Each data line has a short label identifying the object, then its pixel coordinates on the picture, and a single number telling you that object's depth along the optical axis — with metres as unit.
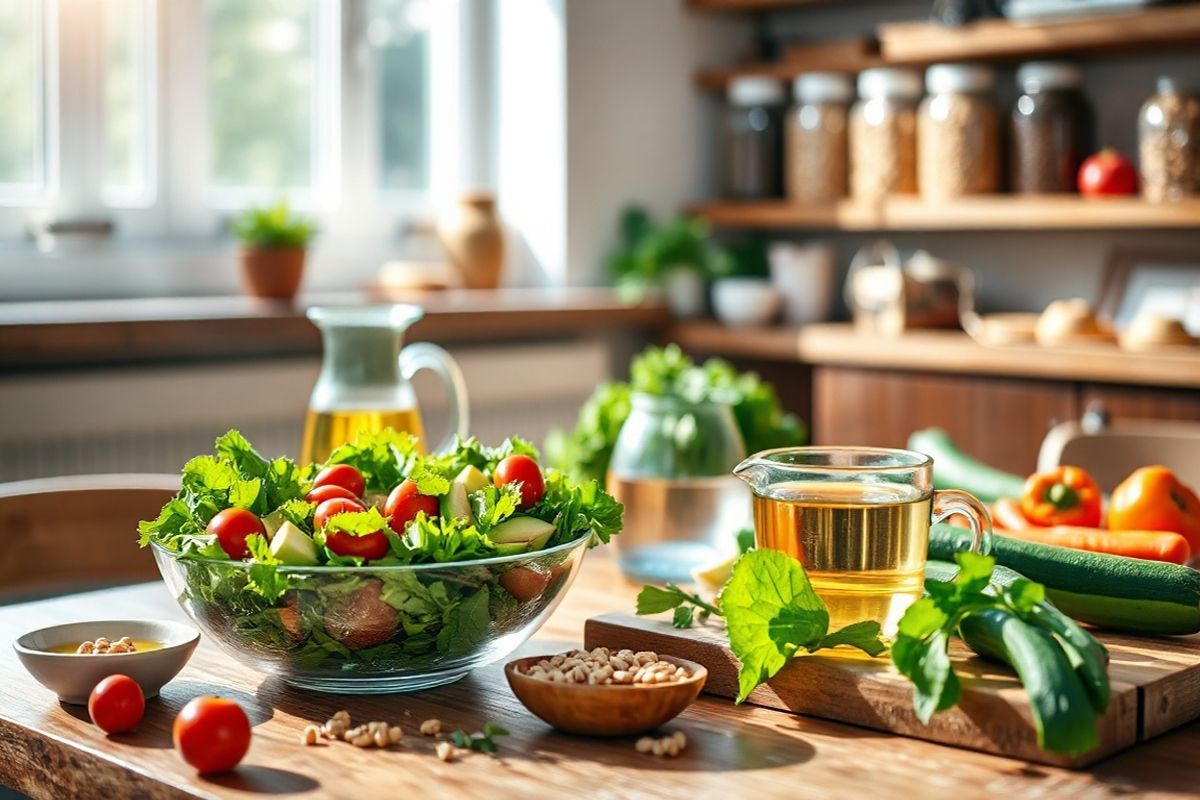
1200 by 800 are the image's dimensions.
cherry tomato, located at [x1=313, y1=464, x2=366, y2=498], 1.06
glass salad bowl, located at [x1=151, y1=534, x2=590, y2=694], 0.93
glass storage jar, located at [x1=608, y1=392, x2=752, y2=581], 1.33
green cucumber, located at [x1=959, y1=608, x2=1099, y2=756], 0.83
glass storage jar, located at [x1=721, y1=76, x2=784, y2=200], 3.54
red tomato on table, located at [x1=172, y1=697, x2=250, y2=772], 0.85
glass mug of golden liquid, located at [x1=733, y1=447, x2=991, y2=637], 0.99
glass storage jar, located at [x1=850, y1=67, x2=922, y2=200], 3.24
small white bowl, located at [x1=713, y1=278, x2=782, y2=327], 3.42
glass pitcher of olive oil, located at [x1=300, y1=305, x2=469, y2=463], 1.38
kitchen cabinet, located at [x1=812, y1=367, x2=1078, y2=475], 2.92
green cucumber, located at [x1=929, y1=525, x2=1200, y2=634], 1.07
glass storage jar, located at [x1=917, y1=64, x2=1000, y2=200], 3.11
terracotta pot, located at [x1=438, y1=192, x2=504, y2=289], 3.21
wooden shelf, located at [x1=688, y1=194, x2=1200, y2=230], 2.89
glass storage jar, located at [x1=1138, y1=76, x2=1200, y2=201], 2.79
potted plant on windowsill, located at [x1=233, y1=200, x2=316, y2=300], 2.78
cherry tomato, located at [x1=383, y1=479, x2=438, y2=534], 0.98
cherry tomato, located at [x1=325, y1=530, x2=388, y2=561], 0.94
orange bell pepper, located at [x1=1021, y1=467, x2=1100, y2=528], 1.36
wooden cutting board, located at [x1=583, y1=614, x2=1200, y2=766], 0.89
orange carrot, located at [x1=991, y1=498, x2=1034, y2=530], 1.34
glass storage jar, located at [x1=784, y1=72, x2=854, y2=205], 3.38
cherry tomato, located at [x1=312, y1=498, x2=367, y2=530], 0.96
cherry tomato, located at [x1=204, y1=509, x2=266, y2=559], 0.96
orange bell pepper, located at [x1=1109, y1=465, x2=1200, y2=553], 1.31
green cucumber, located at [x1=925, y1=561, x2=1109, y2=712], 0.87
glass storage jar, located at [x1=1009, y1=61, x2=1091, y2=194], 3.03
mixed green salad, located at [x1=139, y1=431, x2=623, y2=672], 0.93
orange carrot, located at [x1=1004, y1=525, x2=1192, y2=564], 1.22
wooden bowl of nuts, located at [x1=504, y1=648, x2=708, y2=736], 0.90
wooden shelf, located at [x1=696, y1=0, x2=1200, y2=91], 2.80
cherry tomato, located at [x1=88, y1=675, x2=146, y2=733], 0.93
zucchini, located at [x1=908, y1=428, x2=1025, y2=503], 1.48
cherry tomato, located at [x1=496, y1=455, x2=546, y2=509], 1.04
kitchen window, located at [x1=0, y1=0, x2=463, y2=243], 2.81
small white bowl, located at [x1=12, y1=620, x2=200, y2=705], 0.98
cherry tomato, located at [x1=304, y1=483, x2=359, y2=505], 1.01
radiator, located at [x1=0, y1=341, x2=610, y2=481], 2.51
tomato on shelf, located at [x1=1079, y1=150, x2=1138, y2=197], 2.94
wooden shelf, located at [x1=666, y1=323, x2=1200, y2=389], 2.71
